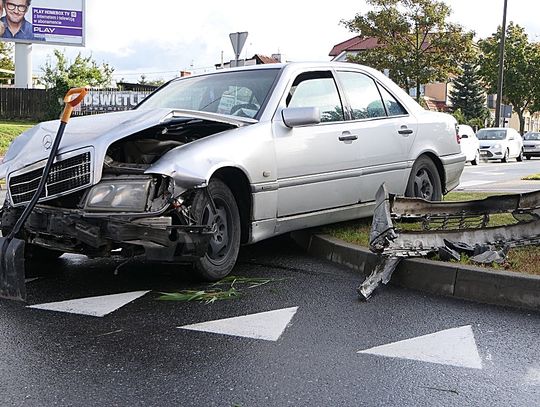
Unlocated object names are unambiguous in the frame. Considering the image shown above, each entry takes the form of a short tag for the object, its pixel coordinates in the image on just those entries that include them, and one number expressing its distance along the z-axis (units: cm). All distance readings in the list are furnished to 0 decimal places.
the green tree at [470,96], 6331
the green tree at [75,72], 3666
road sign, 1303
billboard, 3197
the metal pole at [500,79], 3212
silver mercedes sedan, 443
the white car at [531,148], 3366
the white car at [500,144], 2794
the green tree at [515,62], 5181
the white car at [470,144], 2184
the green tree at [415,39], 3556
